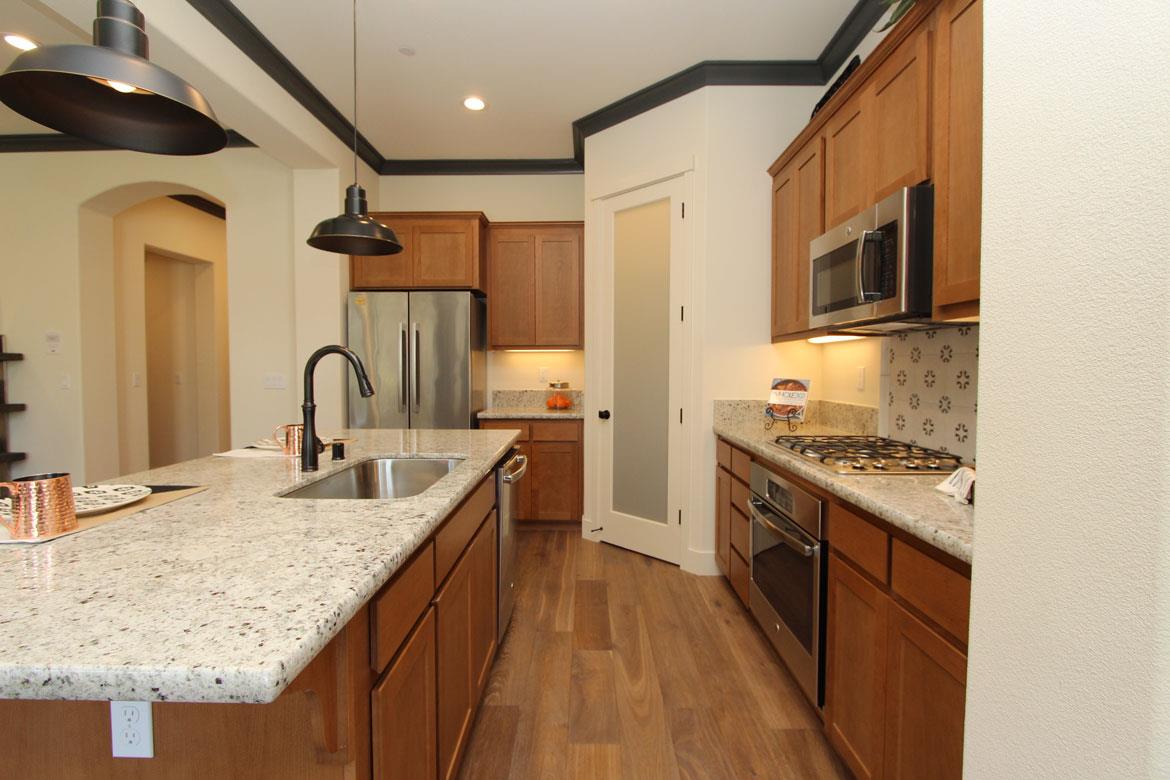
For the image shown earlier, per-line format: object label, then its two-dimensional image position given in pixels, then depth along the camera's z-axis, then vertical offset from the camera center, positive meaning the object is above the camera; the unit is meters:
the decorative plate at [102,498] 1.02 -0.28
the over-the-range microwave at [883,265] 1.54 +0.38
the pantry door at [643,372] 3.08 +0.02
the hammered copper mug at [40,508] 0.89 -0.25
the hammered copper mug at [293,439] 1.80 -0.24
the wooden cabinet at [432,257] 3.92 +0.95
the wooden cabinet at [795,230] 2.31 +0.75
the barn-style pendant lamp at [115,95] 0.90 +0.59
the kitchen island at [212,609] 0.51 -0.31
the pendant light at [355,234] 1.94 +0.58
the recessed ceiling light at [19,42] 2.64 +1.82
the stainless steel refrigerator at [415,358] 3.76 +0.12
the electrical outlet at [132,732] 0.60 -0.44
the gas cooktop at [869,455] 1.58 -0.29
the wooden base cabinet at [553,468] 3.88 -0.75
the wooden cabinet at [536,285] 4.09 +0.76
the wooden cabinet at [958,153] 1.32 +0.63
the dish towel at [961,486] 1.23 -0.29
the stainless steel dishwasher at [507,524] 2.07 -0.67
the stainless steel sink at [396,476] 1.83 -0.39
